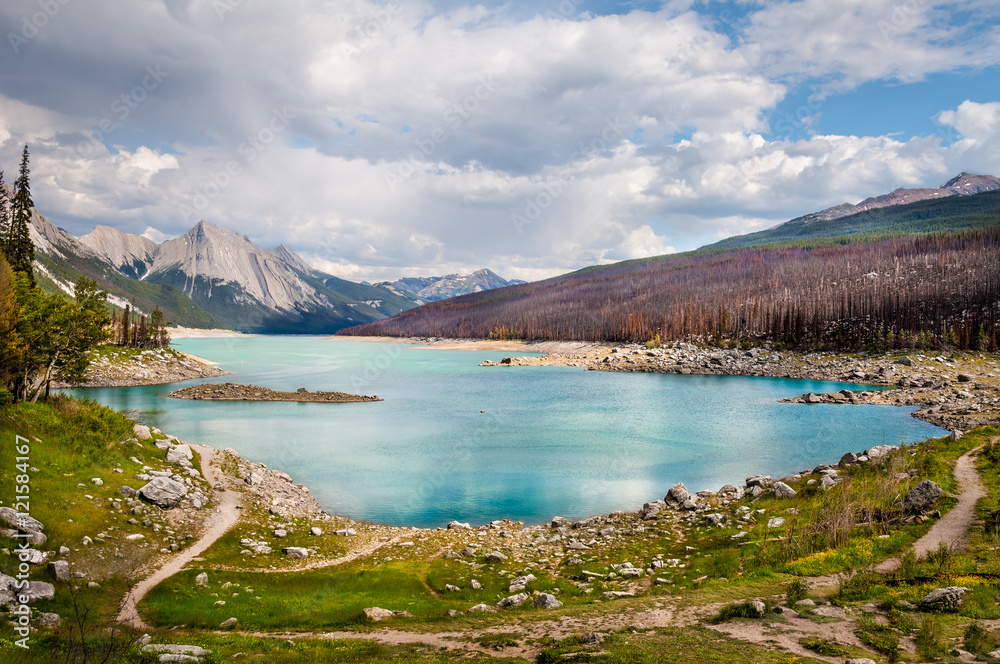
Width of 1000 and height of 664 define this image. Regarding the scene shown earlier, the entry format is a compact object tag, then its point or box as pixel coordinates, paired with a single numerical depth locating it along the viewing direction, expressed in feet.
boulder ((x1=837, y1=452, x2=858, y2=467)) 83.86
